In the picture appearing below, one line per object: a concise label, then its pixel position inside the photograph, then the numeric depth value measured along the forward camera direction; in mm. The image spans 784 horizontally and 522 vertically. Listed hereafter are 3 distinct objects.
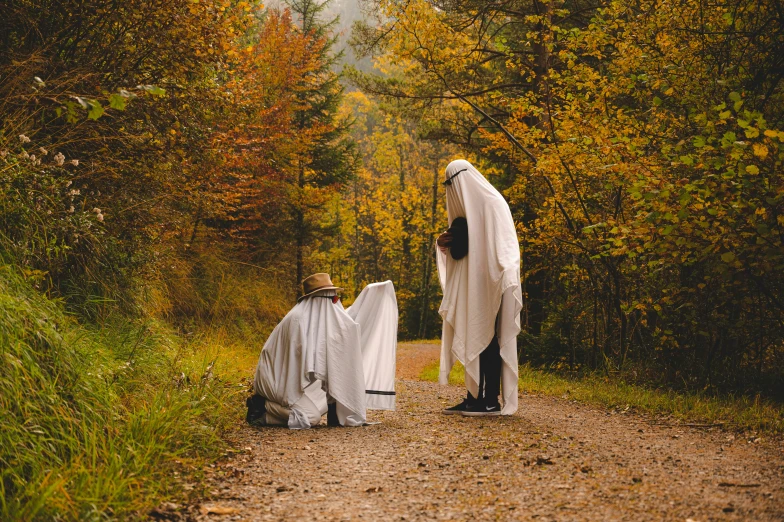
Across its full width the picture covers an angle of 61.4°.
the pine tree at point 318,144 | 18953
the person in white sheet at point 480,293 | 6512
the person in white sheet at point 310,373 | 5953
